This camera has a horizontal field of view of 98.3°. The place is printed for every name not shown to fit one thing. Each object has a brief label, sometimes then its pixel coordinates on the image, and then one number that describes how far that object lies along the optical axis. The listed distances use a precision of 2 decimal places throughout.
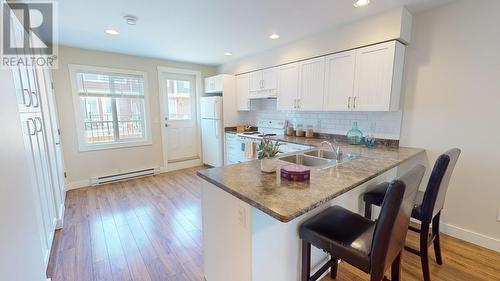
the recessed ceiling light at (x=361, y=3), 2.08
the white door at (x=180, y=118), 4.70
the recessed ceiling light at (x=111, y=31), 2.77
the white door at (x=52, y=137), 2.41
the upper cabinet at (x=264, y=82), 3.72
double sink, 2.02
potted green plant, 1.52
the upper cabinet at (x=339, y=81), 2.70
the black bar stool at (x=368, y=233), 1.01
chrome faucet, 2.12
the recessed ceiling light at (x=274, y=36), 3.03
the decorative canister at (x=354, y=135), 2.86
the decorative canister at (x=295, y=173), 1.39
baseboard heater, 3.85
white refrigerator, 4.51
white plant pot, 1.54
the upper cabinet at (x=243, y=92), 4.29
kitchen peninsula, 1.15
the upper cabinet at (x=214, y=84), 4.46
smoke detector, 2.37
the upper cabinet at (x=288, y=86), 3.37
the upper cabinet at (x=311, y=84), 3.03
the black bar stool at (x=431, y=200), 1.48
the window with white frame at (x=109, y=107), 3.71
